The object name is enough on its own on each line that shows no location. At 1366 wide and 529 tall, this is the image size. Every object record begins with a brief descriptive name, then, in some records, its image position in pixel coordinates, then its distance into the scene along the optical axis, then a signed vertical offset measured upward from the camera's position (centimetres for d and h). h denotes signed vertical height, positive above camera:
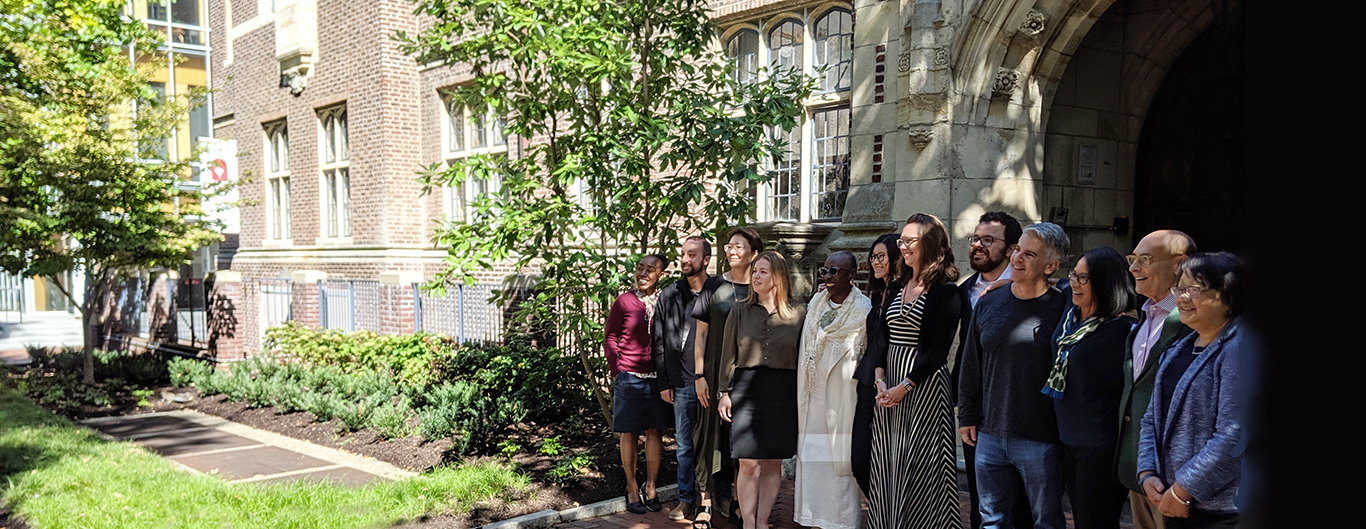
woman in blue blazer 346 -67
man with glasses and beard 532 -12
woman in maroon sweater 694 -108
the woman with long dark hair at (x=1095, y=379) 432 -69
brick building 815 +97
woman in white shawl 571 -102
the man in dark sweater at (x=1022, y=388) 463 -79
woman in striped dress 525 -89
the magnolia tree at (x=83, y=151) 1309 +106
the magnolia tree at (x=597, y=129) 775 +78
